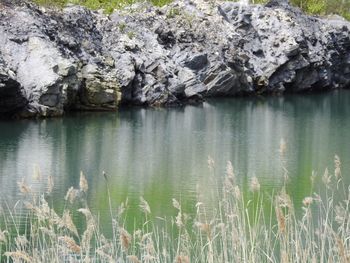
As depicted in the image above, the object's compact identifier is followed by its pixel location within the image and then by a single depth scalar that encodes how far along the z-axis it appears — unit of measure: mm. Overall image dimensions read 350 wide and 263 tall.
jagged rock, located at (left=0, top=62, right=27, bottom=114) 47973
